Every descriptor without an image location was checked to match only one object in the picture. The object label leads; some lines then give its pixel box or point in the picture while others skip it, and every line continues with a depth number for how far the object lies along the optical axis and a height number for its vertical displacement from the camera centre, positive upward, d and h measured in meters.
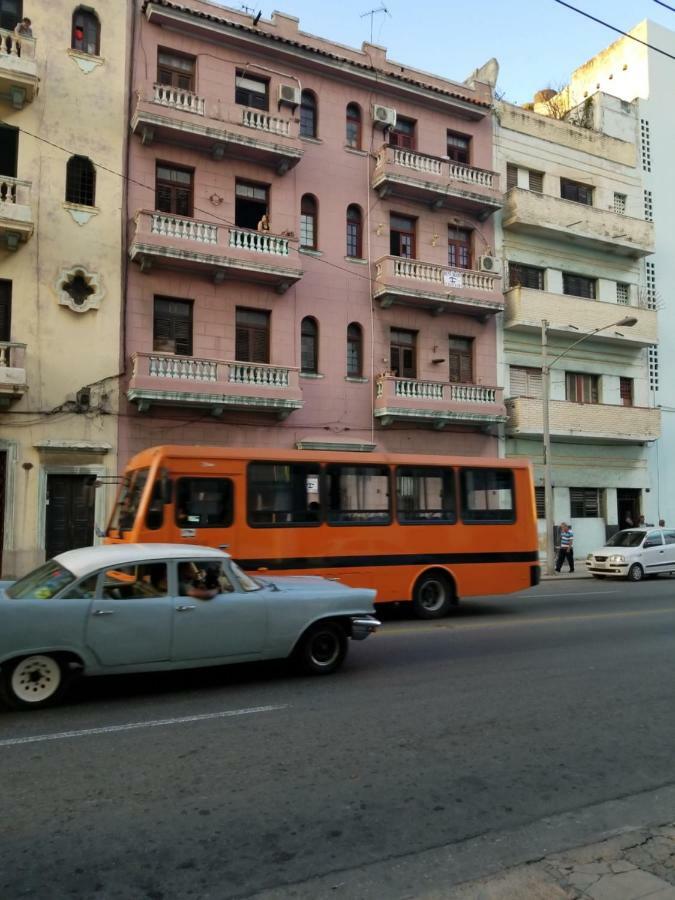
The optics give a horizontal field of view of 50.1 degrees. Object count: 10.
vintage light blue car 6.67 -1.03
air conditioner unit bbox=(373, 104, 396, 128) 24.47 +13.48
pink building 20.70 +8.46
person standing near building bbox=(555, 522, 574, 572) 24.25 -1.11
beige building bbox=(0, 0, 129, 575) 18.69 +6.75
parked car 21.80 -1.27
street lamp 23.19 +1.66
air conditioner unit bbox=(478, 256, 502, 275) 26.12 +9.04
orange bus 11.31 -0.01
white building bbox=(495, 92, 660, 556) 27.23 +8.15
